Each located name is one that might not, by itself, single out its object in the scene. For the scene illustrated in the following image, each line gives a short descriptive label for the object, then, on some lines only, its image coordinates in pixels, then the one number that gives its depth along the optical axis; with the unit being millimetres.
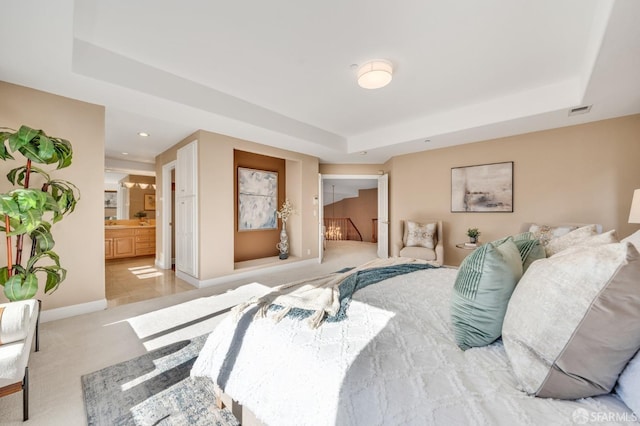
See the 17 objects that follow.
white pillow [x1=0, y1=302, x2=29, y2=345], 1484
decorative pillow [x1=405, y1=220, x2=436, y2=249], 4789
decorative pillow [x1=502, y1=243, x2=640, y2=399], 708
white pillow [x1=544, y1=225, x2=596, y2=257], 1464
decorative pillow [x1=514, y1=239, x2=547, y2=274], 1349
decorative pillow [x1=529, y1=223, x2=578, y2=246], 3430
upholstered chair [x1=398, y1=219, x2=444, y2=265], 4570
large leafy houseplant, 1963
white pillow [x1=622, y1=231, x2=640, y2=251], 957
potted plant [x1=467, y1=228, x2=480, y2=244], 4344
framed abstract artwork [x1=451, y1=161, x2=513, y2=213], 4418
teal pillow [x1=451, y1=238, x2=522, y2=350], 1047
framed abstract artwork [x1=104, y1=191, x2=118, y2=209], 7162
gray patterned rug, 1490
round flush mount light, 2684
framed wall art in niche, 5141
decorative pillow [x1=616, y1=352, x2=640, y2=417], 684
